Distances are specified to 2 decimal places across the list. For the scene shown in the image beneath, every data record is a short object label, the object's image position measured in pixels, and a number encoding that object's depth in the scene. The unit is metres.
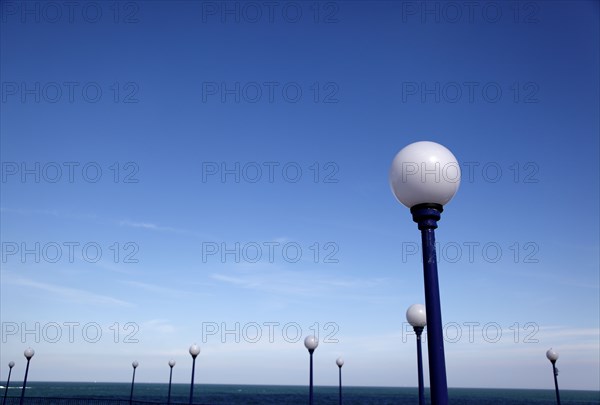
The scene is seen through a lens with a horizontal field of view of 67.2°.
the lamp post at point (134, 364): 30.03
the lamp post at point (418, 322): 8.78
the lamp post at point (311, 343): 14.33
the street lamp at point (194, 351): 17.83
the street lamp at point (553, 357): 16.12
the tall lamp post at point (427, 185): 4.17
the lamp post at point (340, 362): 21.45
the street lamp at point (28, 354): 22.45
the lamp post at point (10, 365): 27.27
